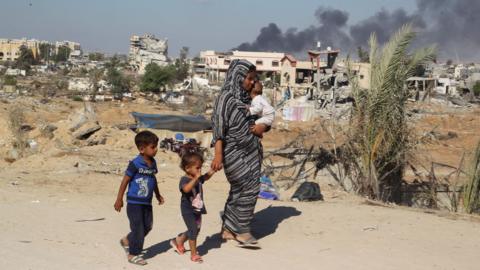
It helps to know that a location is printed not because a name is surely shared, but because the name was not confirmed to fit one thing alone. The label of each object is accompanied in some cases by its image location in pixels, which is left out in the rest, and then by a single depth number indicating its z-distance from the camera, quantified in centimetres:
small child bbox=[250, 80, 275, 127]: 557
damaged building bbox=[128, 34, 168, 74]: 11860
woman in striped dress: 548
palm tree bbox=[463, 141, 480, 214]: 827
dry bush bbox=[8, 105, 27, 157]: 1572
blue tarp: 2128
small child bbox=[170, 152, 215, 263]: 512
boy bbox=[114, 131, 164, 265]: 489
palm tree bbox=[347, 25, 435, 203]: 905
